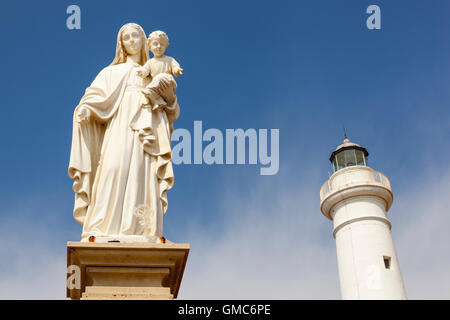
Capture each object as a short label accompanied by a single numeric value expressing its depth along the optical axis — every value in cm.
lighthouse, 3238
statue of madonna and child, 724
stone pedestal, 657
